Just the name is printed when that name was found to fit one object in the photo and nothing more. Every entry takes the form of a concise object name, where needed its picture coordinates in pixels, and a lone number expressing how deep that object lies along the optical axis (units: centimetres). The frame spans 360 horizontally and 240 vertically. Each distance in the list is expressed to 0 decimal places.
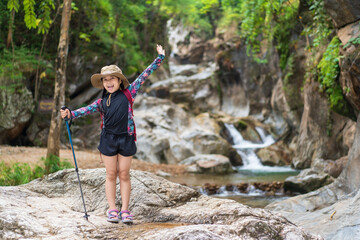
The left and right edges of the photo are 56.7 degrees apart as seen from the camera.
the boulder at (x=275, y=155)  1759
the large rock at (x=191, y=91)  2677
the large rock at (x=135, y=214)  275
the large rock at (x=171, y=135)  1761
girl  361
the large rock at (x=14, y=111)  1362
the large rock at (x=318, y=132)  1302
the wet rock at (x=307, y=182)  947
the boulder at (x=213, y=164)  1497
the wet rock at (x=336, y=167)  1032
